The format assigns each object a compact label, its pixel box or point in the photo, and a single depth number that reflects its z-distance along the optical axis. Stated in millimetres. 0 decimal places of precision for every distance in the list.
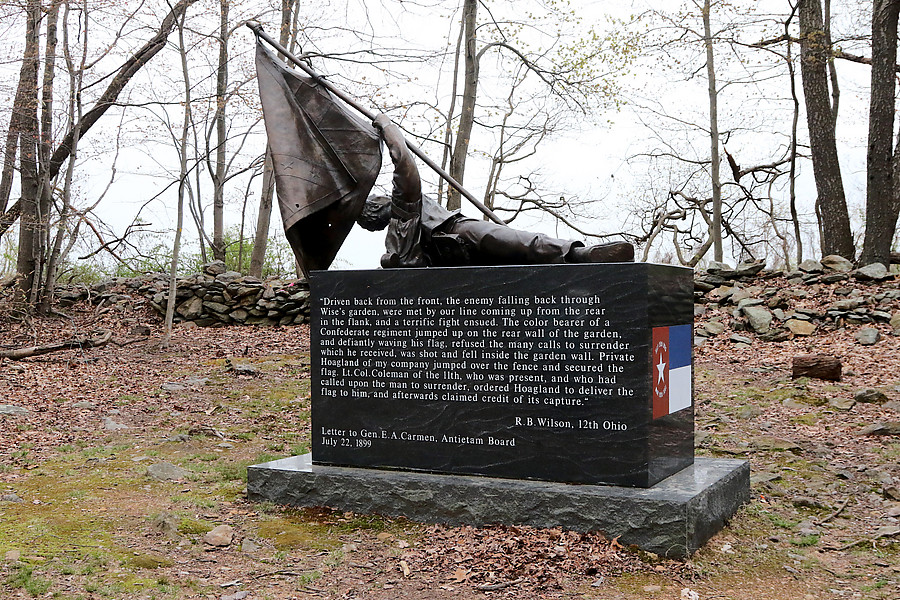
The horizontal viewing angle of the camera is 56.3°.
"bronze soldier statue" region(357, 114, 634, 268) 5312
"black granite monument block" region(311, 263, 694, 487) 4691
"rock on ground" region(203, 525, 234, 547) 4590
